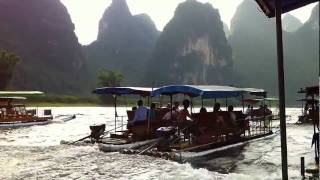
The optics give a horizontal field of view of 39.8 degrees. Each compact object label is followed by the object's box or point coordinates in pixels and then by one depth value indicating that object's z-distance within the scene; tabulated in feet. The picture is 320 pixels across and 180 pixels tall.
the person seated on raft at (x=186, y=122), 53.01
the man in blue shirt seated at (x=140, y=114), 57.82
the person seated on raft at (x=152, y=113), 58.46
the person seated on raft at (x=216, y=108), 55.85
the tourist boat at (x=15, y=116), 114.85
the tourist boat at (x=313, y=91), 35.73
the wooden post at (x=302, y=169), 35.48
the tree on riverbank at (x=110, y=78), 347.89
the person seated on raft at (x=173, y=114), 57.92
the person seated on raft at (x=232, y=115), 59.61
